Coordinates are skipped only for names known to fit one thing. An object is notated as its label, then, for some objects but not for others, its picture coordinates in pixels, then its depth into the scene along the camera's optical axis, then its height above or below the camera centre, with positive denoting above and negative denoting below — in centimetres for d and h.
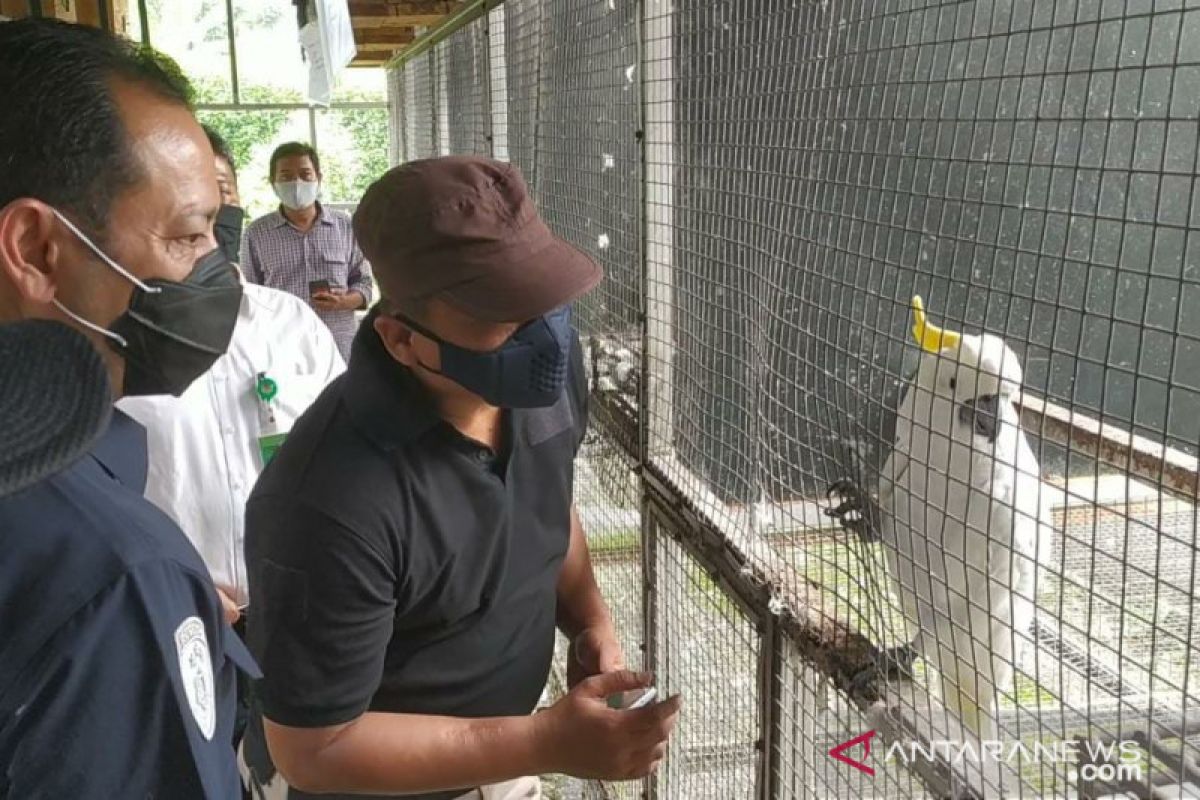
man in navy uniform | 70 -26
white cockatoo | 96 -37
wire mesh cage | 75 -24
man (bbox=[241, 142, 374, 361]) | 405 -42
